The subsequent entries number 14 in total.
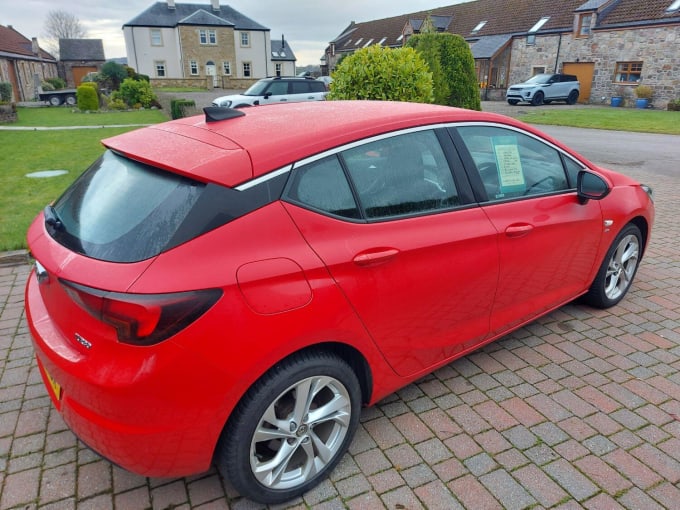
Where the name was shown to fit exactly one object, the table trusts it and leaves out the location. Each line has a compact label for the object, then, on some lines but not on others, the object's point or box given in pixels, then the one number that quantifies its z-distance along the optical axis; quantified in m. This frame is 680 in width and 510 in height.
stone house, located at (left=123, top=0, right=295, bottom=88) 50.97
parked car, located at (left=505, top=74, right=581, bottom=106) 28.80
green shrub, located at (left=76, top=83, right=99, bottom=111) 24.86
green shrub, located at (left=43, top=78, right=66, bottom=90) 45.68
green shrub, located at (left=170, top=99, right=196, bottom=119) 18.19
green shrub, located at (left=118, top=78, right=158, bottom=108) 26.00
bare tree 81.31
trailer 31.97
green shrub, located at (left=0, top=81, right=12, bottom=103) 29.28
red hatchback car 1.87
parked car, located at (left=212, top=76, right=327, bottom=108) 18.48
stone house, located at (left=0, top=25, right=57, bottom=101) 38.62
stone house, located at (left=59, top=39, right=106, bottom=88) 59.59
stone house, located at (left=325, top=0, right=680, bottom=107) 28.58
